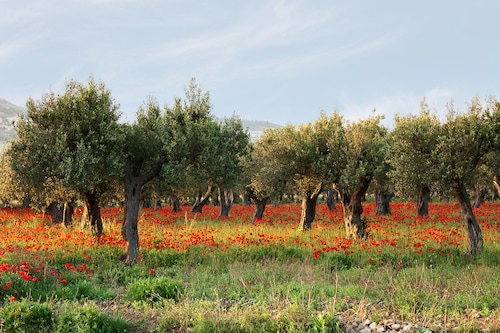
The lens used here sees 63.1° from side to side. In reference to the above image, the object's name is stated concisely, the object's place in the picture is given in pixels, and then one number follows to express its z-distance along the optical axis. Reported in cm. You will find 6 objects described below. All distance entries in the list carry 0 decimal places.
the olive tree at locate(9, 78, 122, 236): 1666
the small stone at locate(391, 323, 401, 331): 923
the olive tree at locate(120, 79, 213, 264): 1812
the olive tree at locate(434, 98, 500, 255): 1814
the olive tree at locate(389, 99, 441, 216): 1880
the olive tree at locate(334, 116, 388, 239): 2281
